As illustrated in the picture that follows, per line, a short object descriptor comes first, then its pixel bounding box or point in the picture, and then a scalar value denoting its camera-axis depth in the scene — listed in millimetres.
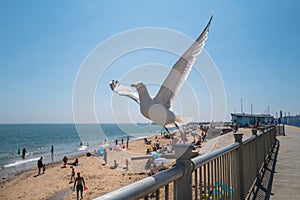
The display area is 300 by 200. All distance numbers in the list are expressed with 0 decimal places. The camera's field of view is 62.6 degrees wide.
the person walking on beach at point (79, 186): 11789
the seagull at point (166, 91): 5629
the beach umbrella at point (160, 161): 16359
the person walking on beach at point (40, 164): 20209
